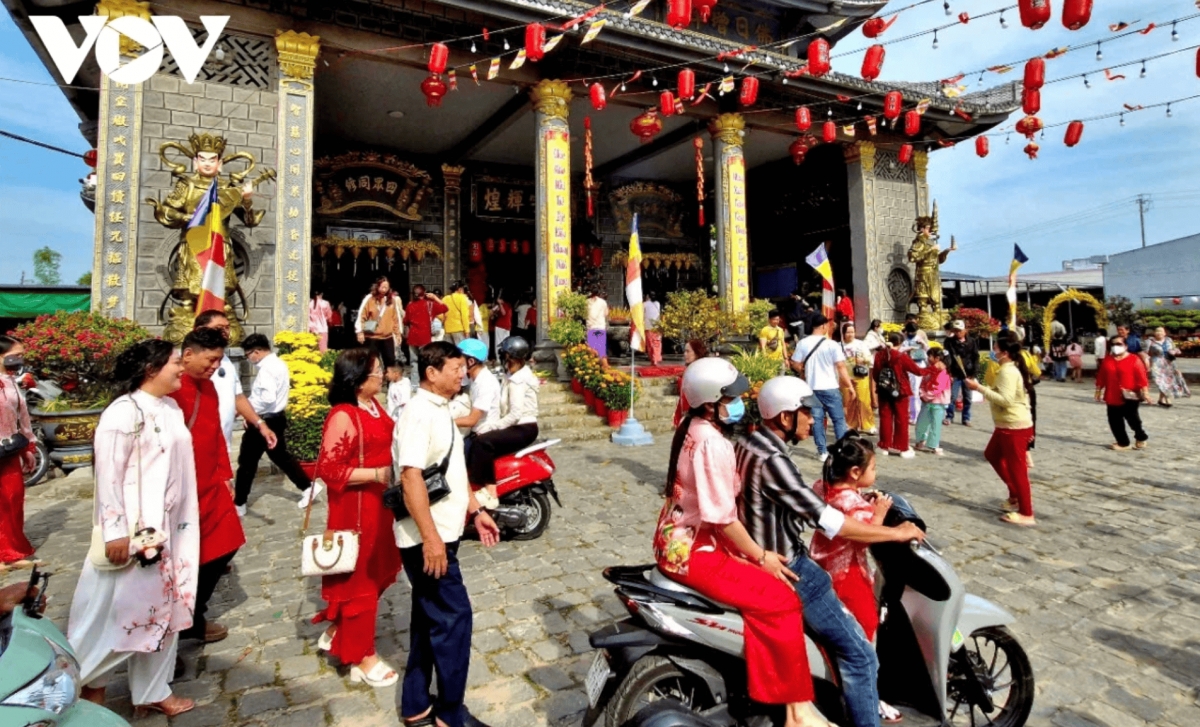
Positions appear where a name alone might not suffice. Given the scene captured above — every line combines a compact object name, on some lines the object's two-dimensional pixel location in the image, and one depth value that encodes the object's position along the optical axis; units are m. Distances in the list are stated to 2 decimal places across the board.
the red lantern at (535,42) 8.98
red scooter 4.87
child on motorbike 2.28
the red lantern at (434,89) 9.56
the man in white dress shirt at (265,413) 5.37
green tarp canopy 16.98
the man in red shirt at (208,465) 3.01
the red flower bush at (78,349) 6.81
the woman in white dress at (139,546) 2.39
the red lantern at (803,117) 12.46
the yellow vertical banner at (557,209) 11.23
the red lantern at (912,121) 11.90
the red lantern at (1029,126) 9.45
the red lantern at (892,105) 12.21
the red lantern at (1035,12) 5.96
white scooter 2.03
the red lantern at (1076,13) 6.00
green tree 46.62
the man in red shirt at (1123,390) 7.73
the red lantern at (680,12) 8.43
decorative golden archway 20.03
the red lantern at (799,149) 13.45
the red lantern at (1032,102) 8.88
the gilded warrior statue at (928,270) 14.72
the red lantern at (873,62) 8.64
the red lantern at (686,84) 10.31
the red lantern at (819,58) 9.42
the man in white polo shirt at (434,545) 2.34
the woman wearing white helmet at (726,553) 2.00
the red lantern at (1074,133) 9.42
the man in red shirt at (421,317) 10.20
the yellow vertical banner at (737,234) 13.09
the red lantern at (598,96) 10.30
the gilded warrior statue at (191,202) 7.95
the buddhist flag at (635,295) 8.45
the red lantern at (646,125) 11.19
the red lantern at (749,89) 10.85
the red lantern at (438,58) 9.16
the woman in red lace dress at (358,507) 2.90
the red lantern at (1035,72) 8.10
